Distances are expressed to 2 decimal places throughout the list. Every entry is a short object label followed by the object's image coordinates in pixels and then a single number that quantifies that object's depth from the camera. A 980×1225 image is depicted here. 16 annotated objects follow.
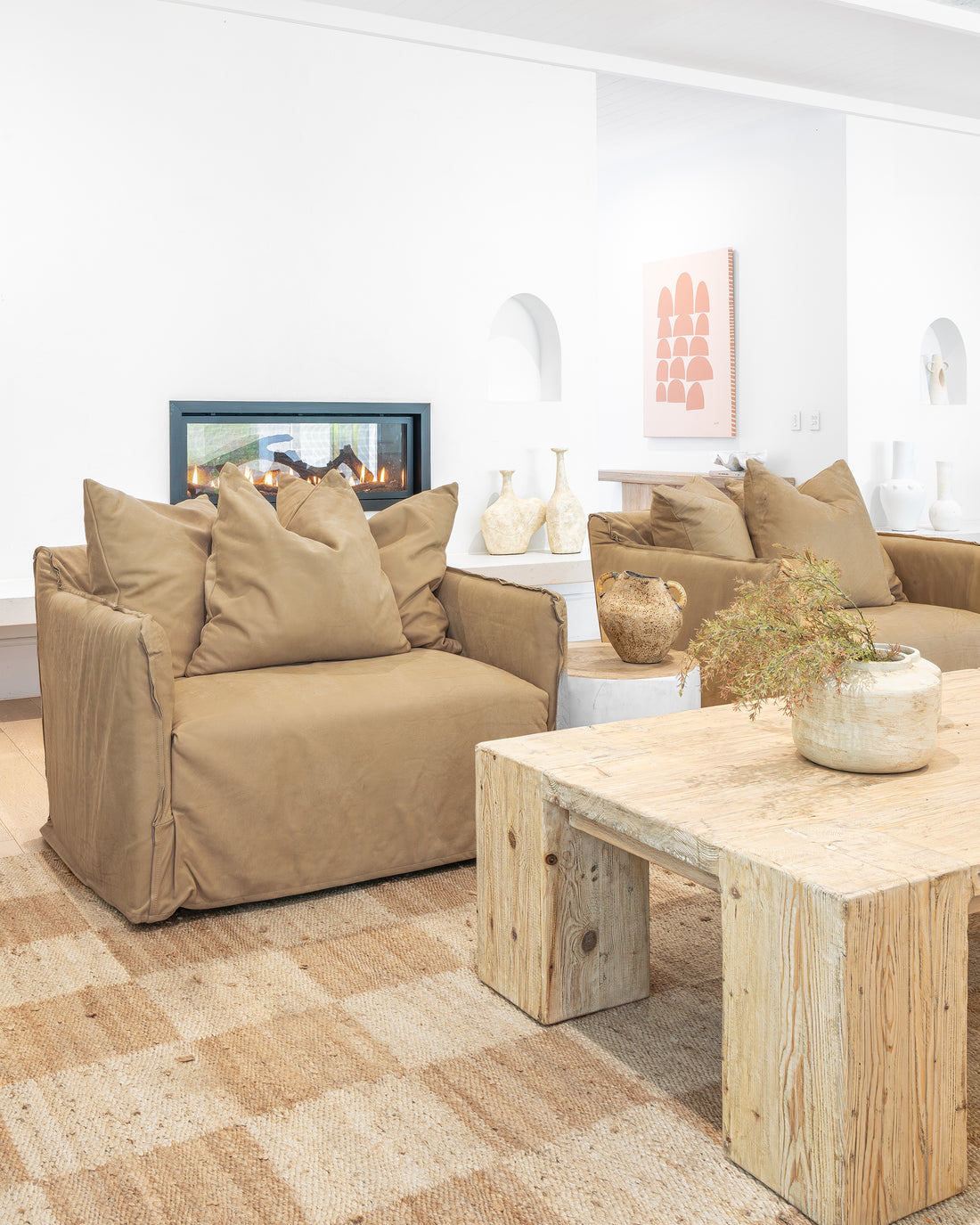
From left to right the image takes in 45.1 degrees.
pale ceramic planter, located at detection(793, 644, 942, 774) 1.82
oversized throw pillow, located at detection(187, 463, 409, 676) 2.71
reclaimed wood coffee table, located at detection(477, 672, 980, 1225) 1.40
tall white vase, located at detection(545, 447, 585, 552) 5.48
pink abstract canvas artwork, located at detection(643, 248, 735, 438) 7.14
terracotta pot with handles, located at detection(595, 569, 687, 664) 2.92
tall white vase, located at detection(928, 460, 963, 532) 6.56
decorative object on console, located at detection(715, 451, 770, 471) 6.77
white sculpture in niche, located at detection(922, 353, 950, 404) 6.97
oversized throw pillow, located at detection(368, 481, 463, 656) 3.04
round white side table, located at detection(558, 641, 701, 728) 2.83
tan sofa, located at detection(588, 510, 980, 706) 3.48
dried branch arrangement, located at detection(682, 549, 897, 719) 1.81
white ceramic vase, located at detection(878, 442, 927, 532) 6.48
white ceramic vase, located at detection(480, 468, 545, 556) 5.39
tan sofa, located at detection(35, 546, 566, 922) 2.35
